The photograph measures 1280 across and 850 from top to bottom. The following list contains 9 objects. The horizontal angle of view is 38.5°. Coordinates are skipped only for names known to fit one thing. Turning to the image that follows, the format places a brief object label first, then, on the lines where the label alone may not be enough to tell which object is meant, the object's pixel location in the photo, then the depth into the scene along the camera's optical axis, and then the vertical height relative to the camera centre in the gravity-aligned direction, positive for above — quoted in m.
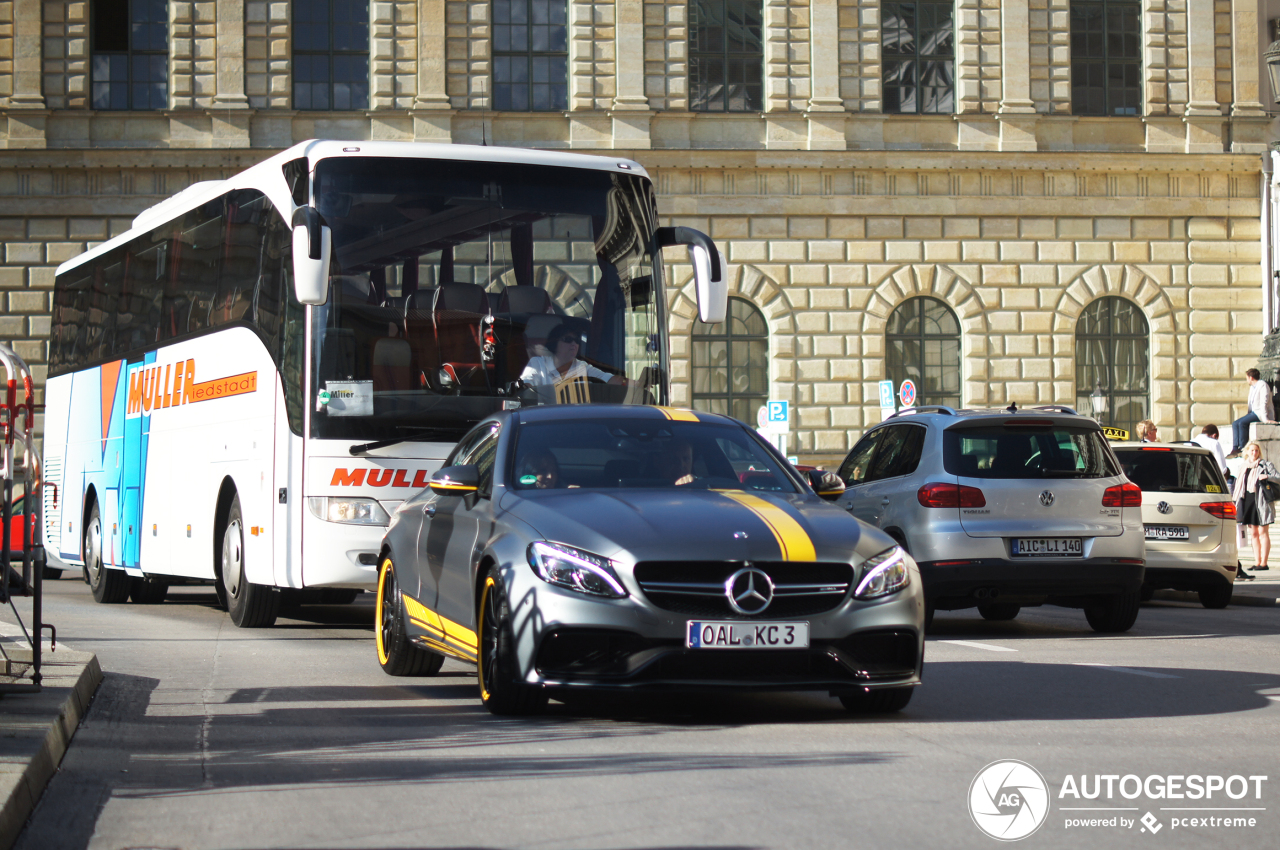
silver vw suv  13.47 -0.44
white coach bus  13.11 +0.99
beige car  17.84 -0.73
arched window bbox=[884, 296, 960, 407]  36.62 +2.10
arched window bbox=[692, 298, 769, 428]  36.12 +1.77
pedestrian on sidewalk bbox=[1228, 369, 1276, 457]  29.03 +0.65
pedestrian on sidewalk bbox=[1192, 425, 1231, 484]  22.28 +0.14
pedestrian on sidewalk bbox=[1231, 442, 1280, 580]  22.33 -0.50
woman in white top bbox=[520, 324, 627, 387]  13.12 +0.65
